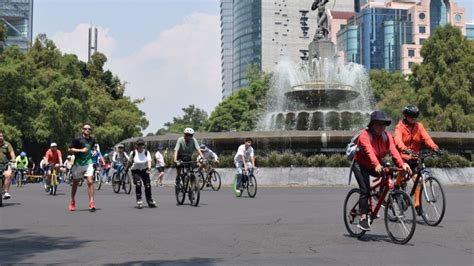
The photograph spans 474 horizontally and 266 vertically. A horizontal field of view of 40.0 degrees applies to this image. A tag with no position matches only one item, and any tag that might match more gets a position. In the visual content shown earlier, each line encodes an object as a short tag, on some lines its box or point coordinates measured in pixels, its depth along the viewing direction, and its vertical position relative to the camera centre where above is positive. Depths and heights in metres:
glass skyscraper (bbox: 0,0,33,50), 95.75 +23.33
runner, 13.20 +0.33
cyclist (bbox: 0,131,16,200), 14.50 +0.42
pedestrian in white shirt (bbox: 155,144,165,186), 23.77 +0.37
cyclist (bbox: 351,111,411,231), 8.07 +0.29
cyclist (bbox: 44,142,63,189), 20.52 +0.40
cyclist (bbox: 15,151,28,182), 29.88 +0.63
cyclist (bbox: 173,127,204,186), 14.09 +0.59
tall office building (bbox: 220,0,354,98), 178.75 +40.09
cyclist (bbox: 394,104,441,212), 9.65 +0.62
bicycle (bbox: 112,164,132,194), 20.89 -0.19
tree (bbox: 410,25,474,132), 55.84 +8.46
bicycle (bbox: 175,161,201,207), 13.88 -0.19
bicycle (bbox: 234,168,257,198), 17.45 -0.23
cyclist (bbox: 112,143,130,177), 22.40 +0.57
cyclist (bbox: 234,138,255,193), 17.64 +0.43
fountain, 29.42 +3.63
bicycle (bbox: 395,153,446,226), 9.50 -0.27
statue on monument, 33.78 +8.05
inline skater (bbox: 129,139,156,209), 13.91 +0.18
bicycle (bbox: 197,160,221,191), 21.51 -0.09
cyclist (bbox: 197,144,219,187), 20.93 +0.63
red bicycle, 7.56 -0.40
